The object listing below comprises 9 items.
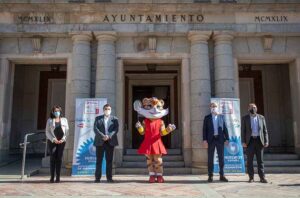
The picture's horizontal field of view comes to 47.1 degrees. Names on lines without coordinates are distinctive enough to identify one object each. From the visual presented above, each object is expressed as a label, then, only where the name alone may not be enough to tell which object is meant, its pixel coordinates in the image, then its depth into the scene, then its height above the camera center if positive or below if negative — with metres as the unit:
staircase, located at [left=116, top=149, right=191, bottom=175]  10.62 -0.48
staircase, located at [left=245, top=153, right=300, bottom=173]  10.55 -0.44
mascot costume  8.38 +0.42
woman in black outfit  8.56 +0.25
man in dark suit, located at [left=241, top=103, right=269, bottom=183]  8.56 +0.32
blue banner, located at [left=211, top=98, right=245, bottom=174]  9.95 +0.32
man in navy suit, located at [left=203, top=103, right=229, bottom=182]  8.73 +0.34
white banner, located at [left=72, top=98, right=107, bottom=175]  9.93 +0.41
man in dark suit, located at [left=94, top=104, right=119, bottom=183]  8.51 +0.25
